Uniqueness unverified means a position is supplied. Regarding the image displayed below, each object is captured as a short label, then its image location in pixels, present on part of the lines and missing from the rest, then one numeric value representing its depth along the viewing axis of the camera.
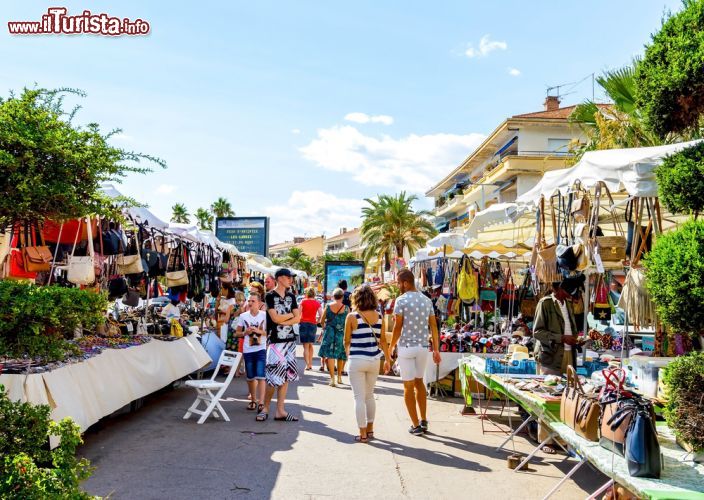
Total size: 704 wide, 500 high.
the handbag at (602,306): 10.64
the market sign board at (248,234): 34.09
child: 8.61
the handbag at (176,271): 10.76
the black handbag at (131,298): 9.24
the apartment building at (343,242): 104.91
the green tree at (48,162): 3.93
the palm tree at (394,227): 42.00
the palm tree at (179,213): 59.75
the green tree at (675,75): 4.06
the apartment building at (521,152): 33.81
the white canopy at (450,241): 11.79
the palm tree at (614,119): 10.43
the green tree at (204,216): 63.31
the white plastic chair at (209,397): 8.08
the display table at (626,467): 3.40
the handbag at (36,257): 7.29
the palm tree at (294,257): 94.00
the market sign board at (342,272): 27.92
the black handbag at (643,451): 3.60
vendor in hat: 7.15
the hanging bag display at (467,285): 12.13
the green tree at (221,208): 65.94
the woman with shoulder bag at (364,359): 7.28
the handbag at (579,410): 4.38
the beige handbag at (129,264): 8.84
